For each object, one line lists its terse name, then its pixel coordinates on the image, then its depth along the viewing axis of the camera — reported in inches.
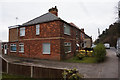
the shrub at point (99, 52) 408.3
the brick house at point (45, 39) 480.7
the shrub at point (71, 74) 174.1
